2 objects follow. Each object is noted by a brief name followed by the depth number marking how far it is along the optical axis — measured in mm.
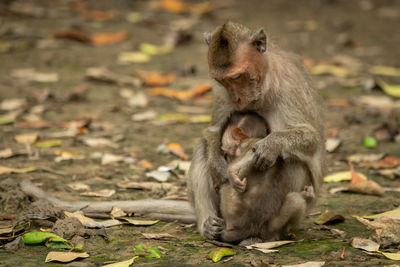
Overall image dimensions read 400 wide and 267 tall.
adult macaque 9078
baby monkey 9172
